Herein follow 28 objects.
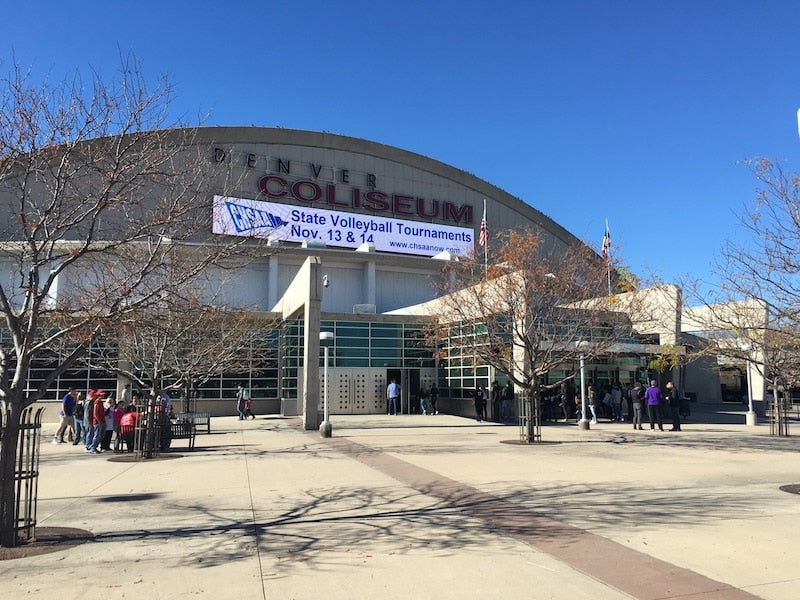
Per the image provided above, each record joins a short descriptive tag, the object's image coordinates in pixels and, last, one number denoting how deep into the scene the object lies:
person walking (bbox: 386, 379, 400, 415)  29.94
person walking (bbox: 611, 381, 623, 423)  26.88
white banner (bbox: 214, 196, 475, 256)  46.47
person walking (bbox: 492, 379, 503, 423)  25.97
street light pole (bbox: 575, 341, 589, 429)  22.70
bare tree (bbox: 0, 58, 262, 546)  7.32
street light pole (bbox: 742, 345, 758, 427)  26.03
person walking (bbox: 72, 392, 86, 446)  18.93
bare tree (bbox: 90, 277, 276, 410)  16.53
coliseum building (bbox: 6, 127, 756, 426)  31.05
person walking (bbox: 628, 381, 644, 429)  22.59
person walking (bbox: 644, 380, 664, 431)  21.94
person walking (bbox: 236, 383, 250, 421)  28.68
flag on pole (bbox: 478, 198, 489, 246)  26.02
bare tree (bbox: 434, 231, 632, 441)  18.59
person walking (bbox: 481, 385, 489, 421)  26.81
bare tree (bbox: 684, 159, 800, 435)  11.13
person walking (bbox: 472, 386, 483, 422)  26.53
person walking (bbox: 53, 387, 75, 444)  19.05
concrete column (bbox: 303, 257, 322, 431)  22.17
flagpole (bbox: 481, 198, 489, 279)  20.09
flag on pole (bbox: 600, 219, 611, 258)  22.92
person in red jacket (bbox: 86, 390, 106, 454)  16.08
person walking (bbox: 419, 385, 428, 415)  30.75
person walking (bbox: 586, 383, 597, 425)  25.53
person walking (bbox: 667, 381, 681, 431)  21.95
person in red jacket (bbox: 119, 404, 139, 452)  16.50
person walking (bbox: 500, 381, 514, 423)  26.45
